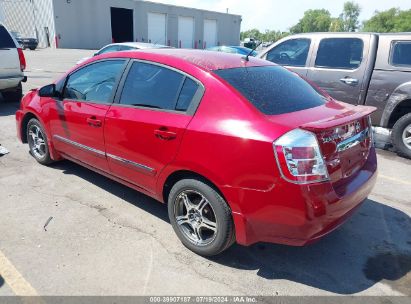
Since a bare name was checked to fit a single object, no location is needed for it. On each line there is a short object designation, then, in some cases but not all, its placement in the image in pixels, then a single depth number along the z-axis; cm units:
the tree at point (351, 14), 11369
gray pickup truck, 568
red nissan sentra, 254
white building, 3497
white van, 799
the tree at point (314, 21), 11456
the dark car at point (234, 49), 1716
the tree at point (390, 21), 8000
